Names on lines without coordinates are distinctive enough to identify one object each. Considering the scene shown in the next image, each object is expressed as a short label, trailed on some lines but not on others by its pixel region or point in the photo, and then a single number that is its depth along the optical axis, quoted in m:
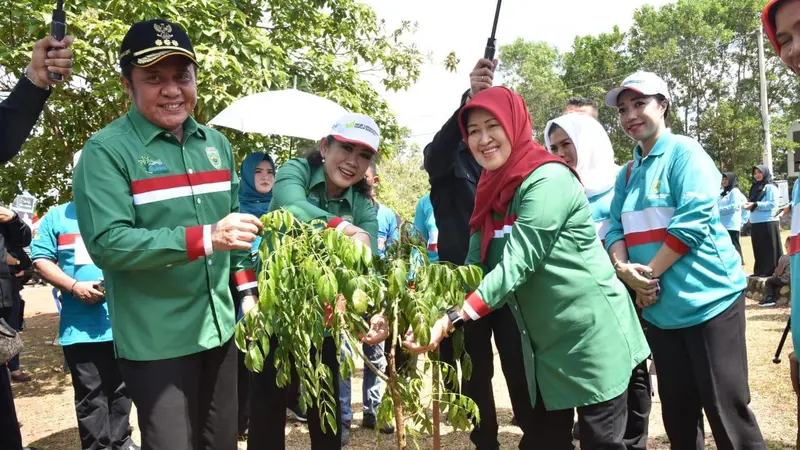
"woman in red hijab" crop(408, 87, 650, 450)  2.52
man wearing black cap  2.24
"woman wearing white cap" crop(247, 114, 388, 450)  3.13
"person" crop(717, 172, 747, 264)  10.59
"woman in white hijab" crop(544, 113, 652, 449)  4.17
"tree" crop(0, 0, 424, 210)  5.23
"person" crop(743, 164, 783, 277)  11.69
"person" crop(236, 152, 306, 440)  5.09
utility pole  24.87
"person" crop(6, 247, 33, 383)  6.01
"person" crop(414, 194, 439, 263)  6.21
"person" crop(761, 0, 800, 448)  1.50
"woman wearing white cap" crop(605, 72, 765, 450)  2.96
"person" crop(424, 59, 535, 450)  3.93
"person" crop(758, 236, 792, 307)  10.50
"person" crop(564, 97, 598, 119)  4.63
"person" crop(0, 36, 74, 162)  2.33
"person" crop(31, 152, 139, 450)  4.39
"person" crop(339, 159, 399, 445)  5.10
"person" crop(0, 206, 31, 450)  3.08
